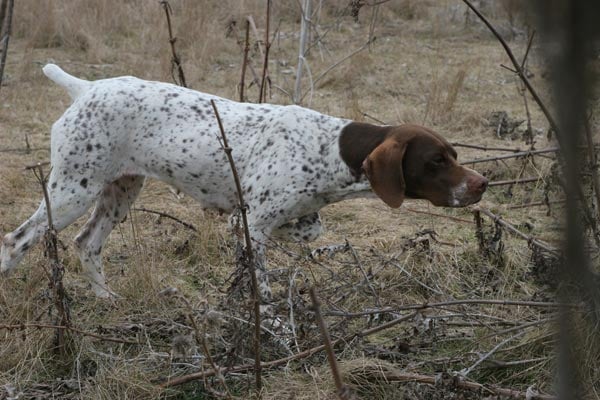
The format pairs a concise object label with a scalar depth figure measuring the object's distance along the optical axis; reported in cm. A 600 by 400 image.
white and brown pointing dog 785
